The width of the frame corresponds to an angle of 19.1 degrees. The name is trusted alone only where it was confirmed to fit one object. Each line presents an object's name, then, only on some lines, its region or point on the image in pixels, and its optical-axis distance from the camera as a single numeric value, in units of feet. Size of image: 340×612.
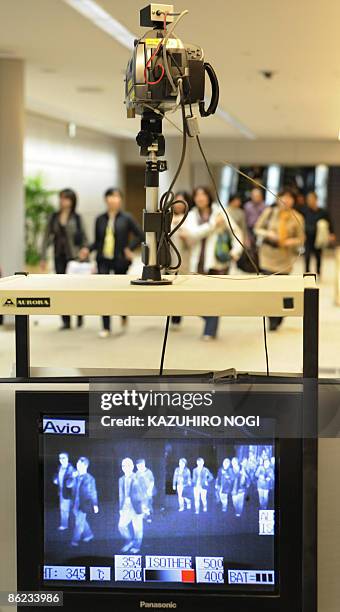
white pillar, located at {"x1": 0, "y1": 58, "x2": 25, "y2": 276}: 44.98
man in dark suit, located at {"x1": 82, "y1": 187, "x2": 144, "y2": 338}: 39.96
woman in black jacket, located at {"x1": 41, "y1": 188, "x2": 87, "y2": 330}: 41.32
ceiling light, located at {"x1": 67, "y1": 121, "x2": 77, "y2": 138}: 87.47
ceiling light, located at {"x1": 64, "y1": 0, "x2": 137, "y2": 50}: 34.50
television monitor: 7.07
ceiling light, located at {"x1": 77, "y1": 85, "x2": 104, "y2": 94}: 58.59
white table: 6.83
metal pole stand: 7.70
